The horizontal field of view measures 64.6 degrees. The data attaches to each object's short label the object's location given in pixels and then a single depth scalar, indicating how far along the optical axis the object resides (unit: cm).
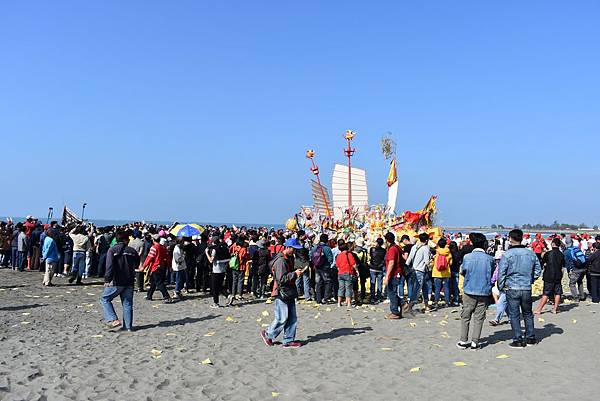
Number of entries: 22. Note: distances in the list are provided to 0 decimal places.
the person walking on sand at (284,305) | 817
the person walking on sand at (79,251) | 1439
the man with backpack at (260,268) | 1353
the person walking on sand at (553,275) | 1141
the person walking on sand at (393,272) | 1061
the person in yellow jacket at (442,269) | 1194
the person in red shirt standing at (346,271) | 1220
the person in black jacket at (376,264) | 1252
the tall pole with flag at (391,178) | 2772
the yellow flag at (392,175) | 2897
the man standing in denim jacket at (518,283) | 814
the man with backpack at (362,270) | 1327
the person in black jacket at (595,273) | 1277
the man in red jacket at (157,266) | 1195
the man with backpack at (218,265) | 1183
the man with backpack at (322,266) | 1249
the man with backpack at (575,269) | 1302
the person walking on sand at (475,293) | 802
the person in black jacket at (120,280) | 885
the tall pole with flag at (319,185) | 3032
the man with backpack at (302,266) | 986
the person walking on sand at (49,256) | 1377
